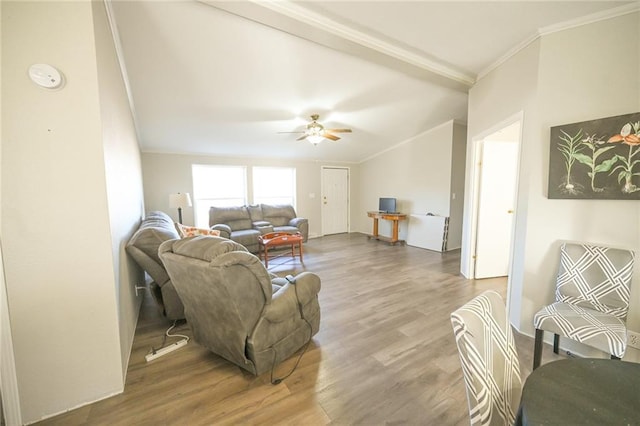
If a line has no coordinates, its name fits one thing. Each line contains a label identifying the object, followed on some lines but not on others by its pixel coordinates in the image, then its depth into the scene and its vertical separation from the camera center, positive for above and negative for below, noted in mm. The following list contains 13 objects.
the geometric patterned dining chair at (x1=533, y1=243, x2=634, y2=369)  1490 -788
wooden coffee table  4195 -827
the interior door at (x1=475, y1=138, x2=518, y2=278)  3377 -208
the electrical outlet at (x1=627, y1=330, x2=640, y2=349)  1704 -1035
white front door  6922 -233
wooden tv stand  5633 -611
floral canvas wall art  1729 +238
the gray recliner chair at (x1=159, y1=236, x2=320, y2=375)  1483 -745
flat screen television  5848 -324
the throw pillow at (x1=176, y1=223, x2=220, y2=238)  3086 -494
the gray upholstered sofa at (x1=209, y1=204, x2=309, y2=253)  4812 -649
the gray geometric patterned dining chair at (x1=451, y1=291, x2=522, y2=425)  771 -587
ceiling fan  3807 +939
